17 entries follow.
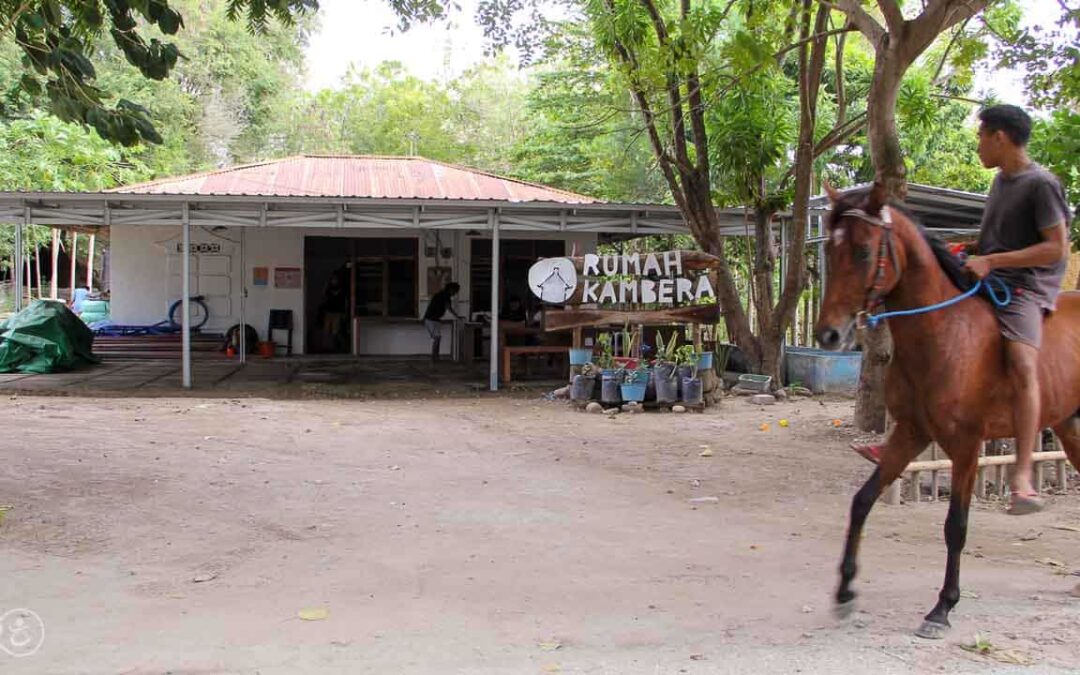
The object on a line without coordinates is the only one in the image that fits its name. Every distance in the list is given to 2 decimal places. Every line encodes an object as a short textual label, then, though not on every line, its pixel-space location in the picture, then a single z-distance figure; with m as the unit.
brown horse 4.01
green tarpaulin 16.11
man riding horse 4.30
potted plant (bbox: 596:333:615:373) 13.04
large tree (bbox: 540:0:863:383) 10.93
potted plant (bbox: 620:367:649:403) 12.52
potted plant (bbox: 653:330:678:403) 12.51
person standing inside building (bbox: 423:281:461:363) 17.61
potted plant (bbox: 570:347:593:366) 13.24
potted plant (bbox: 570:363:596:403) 12.85
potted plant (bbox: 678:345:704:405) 12.54
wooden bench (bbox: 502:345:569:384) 15.11
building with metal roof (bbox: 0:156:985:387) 18.81
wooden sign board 13.35
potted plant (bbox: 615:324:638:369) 13.05
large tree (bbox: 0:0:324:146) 6.20
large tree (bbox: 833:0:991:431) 8.26
